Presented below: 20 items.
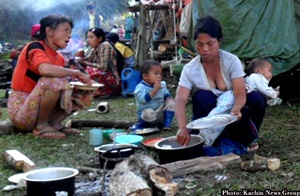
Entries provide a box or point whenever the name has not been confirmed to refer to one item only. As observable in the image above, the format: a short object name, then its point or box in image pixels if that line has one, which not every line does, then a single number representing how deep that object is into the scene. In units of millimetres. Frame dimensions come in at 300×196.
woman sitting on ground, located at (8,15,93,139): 4336
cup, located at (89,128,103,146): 4156
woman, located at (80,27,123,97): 7793
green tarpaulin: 5977
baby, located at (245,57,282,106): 4031
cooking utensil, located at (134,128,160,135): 4617
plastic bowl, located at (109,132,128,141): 4256
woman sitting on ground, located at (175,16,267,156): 3391
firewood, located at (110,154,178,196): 2443
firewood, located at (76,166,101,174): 3116
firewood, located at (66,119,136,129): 5094
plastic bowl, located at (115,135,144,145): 3664
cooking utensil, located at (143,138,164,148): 3775
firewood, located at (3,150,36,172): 3169
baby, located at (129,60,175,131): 4738
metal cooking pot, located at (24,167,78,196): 2414
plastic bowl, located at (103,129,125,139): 4434
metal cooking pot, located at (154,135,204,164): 3141
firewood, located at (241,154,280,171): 3004
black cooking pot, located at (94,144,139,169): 3056
